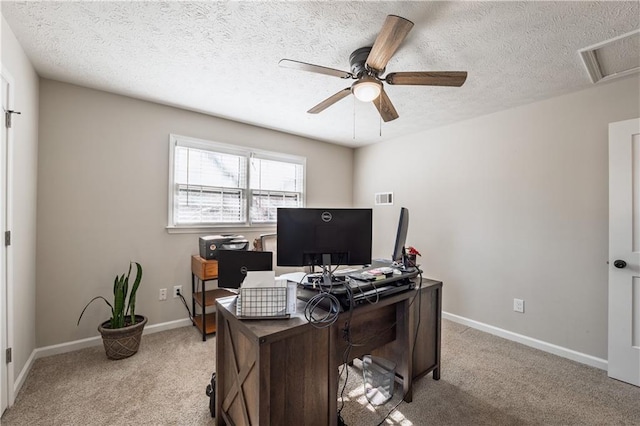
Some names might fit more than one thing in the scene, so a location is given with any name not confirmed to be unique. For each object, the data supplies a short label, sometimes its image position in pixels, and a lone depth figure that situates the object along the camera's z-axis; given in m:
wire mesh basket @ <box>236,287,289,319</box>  1.33
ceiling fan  1.51
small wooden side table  2.77
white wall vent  4.13
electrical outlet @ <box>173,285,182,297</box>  3.03
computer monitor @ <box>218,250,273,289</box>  1.54
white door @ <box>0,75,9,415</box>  1.69
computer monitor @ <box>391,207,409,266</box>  2.03
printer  2.86
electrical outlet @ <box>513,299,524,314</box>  2.82
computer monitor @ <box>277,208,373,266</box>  1.60
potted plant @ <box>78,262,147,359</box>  2.33
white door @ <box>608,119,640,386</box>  2.12
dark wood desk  1.22
